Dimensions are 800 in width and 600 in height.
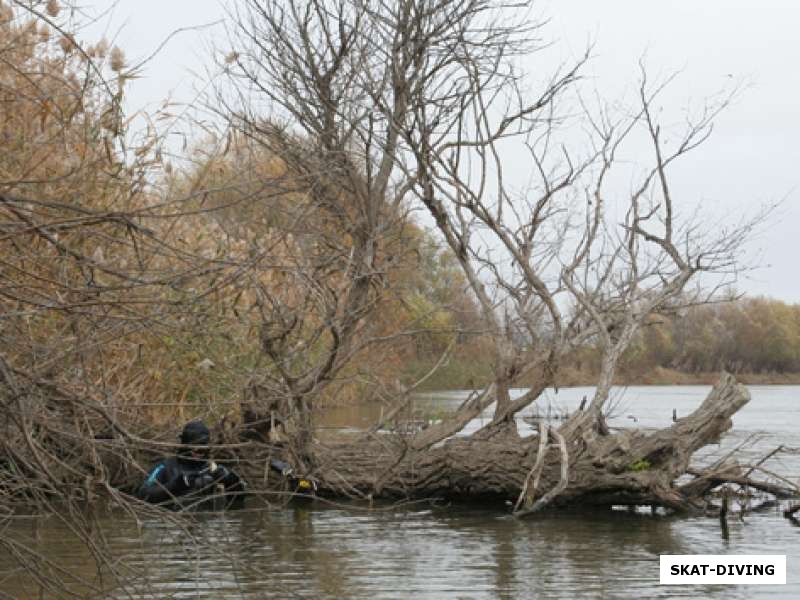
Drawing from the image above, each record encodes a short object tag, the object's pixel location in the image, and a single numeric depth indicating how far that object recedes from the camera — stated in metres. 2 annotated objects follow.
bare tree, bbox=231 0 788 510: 13.84
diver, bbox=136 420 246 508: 12.39
